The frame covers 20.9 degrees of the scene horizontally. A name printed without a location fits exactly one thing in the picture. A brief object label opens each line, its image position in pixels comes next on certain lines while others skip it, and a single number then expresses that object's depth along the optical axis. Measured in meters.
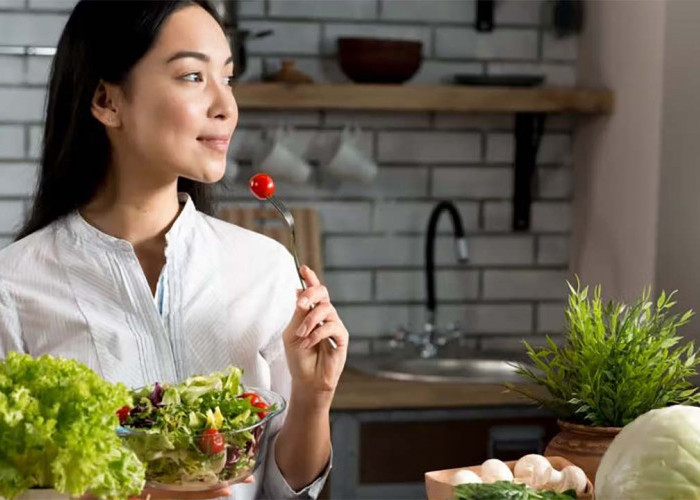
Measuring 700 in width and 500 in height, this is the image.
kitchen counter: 3.67
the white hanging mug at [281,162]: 3.91
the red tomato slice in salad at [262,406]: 2.25
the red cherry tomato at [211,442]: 2.09
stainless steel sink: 3.87
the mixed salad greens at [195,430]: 2.08
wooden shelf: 3.86
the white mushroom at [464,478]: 2.15
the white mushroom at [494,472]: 2.19
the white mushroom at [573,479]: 2.21
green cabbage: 1.97
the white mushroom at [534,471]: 2.21
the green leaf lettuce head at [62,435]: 1.77
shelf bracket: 4.05
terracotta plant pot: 2.32
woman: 2.83
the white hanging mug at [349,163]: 3.95
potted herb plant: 2.31
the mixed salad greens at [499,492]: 2.02
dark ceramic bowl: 3.91
